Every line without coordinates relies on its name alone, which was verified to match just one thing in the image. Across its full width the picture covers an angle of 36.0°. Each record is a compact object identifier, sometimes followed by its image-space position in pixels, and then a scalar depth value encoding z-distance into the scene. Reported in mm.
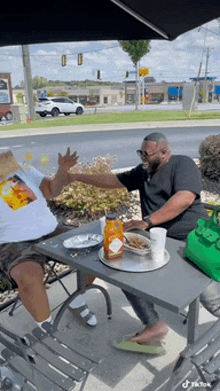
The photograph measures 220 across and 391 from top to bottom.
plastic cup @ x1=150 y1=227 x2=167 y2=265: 1740
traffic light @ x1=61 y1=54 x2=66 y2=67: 27484
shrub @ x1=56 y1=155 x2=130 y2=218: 4320
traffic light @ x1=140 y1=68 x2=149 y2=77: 33000
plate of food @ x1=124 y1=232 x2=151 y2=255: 1856
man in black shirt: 2209
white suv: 29516
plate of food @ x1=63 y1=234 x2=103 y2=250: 1970
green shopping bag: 1670
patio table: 1521
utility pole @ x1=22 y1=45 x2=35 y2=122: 21938
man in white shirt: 2076
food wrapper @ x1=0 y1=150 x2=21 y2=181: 2533
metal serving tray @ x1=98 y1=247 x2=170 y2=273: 1731
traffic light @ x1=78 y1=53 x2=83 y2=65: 26953
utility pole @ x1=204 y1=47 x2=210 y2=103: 68875
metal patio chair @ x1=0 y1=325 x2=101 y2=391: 1564
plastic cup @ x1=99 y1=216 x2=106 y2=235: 2205
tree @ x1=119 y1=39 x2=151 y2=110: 34075
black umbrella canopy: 2189
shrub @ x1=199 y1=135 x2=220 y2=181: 5770
